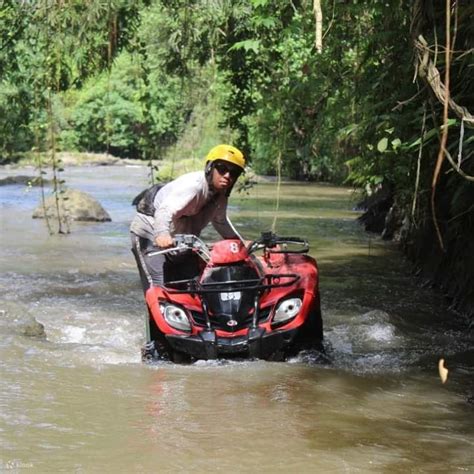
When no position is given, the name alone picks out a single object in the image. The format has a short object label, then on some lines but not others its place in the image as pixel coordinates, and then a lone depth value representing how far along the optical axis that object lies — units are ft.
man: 36.87
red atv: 35.63
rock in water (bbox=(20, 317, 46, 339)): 43.82
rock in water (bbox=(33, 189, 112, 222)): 108.41
